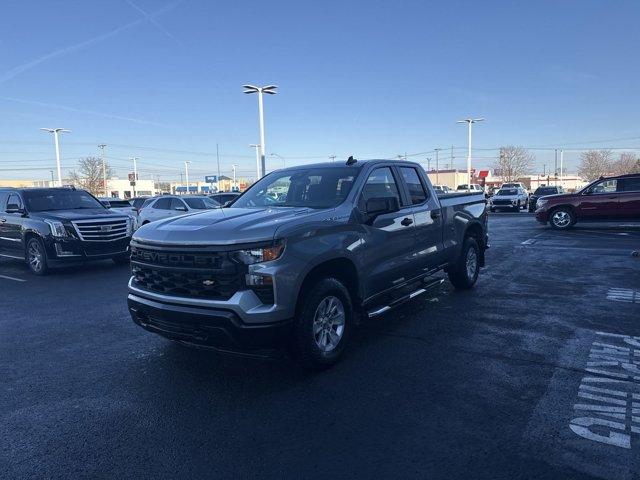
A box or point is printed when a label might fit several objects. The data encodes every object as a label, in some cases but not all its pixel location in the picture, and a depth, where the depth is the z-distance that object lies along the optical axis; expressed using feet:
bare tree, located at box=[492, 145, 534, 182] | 308.81
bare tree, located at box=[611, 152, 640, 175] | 294.25
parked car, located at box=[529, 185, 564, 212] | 100.61
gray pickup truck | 12.48
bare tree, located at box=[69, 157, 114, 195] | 250.37
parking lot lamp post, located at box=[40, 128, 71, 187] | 136.86
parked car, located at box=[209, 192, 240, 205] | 69.05
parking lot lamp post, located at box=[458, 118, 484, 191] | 159.12
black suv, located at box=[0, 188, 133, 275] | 32.42
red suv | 52.29
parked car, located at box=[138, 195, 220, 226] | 58.23
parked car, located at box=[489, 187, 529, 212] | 100.17
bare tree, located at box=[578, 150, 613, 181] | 302.86
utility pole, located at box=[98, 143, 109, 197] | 229.52
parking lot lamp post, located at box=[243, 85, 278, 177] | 92.94
